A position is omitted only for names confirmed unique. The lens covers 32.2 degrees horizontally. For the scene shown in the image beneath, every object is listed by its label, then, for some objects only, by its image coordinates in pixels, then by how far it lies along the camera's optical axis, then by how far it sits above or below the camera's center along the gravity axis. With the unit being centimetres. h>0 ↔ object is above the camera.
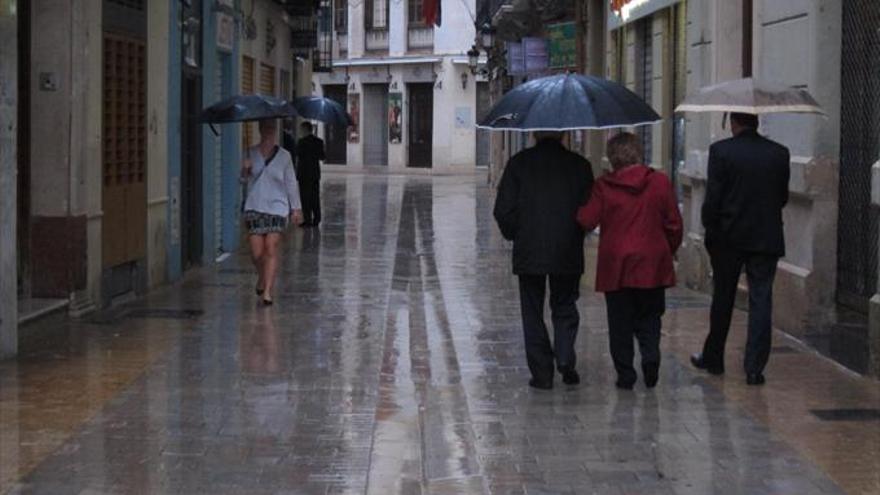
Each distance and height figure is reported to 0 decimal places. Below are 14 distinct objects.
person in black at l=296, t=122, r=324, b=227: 2646 -35
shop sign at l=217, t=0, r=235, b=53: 2005 +163
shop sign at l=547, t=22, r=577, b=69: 2655 +190
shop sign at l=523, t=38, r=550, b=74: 3045 +196
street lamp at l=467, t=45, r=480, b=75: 4844 +313
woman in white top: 1442 -44
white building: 5975 +271
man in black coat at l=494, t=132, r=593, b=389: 988 -52
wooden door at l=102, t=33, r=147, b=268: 1418 +1
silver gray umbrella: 1015 +38
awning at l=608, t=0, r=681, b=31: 1917 +196
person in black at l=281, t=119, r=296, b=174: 2802 +20
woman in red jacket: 969 -46
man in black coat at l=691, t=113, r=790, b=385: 1004 -39
